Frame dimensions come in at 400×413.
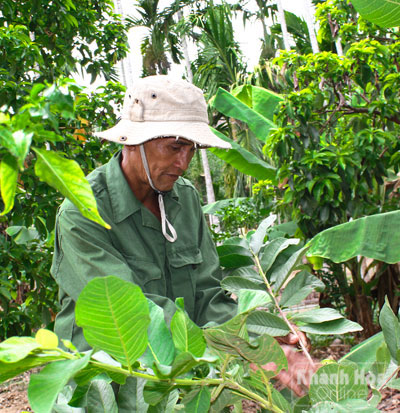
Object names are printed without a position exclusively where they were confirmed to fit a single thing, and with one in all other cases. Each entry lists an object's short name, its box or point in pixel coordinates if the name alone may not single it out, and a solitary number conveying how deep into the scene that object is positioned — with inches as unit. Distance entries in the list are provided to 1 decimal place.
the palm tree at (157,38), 519.5
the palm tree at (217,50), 434.6
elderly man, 53.5
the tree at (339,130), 127.8
